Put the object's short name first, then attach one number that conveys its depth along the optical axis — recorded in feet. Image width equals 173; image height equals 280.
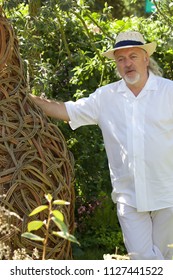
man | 11.98
